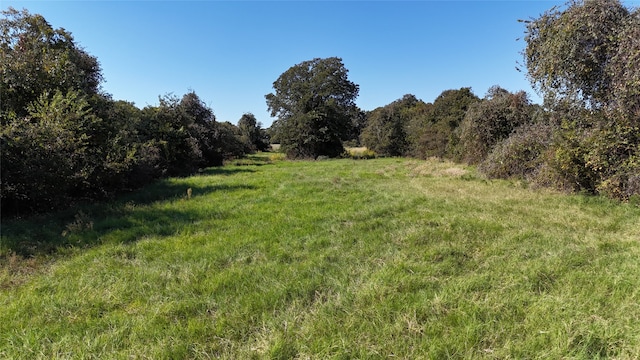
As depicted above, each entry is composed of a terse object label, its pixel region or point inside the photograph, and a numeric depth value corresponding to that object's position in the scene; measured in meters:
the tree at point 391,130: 35.72
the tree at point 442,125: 23.33
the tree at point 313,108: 31.33
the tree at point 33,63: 8.39
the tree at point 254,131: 50.50
